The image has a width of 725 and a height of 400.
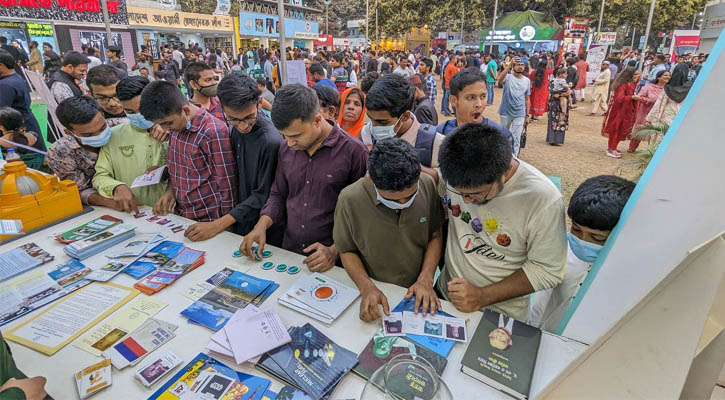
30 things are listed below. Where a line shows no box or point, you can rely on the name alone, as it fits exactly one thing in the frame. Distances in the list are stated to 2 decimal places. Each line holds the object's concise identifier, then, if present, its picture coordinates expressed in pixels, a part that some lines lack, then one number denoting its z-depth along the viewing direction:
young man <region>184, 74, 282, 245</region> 2.13
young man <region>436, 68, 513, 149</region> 2.68
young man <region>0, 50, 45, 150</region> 4.39
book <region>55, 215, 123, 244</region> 2.18
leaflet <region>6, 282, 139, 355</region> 1.46
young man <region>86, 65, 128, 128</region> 2.92
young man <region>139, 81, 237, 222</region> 2.22
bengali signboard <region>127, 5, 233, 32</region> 18.23
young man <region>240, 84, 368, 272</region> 1.94
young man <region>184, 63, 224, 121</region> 4.03
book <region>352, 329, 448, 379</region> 1.32
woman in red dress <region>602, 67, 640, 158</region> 6.65
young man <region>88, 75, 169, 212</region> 2.50
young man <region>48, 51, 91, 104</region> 4.62
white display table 1.26
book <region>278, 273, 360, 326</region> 1.57
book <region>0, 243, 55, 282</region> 1.90
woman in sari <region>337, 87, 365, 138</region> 3.81
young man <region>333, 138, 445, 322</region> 1.54
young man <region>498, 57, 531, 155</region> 6.16
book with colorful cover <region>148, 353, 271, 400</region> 1.23
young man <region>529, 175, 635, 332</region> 1.56
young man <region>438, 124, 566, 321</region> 1.45
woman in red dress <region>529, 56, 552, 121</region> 7.93
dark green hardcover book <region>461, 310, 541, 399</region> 1.24
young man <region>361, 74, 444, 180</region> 2.31
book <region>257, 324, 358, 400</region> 1.26
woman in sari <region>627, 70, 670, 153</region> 6.53
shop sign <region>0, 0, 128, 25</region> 12.14
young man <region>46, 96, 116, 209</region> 2.33
